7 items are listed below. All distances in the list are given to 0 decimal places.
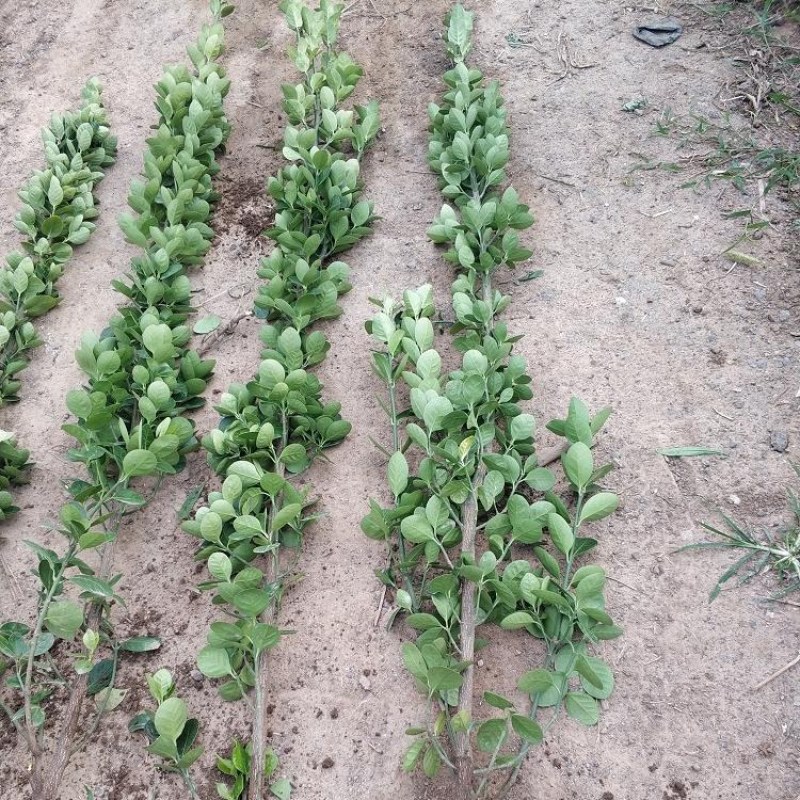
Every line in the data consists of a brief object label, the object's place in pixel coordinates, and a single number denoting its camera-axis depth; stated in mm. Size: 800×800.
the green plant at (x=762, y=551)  1812
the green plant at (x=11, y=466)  2129
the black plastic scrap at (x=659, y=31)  3156
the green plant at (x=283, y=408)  1739
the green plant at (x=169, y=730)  1608
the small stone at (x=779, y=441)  2029
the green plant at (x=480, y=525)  1618
